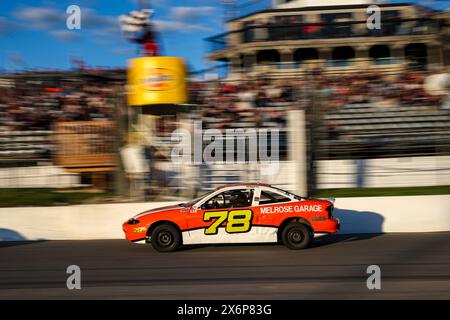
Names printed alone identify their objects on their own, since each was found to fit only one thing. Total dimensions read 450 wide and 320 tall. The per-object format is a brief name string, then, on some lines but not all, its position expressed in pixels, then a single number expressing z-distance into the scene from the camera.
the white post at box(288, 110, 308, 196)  13.46
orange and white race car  10.33
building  25.02
